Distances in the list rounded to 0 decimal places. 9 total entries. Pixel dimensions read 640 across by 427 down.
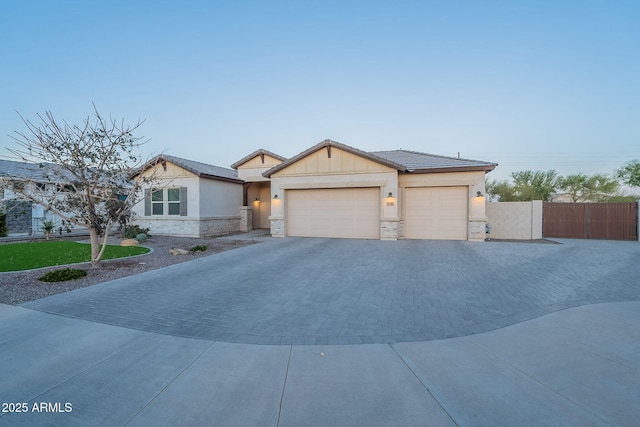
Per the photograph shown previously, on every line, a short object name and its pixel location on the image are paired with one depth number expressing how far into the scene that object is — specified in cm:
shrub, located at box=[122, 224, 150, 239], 1444
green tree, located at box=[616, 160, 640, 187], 2328
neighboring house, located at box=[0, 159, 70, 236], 1611
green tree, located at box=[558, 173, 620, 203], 2533
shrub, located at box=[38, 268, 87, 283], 626
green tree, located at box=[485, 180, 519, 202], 2749
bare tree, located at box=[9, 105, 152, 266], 731
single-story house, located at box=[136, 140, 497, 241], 1388
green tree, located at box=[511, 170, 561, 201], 2691
